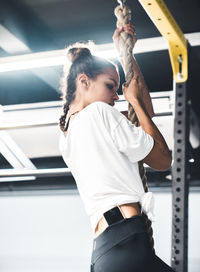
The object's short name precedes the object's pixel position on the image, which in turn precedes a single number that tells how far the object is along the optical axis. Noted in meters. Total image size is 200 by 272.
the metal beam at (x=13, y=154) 5.54
